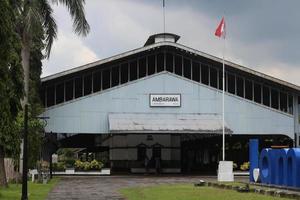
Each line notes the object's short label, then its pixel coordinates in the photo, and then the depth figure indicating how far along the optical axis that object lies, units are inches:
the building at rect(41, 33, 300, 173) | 1791.3
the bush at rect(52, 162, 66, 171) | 1948.8
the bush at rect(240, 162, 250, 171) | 1958.7
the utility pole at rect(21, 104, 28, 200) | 792.9
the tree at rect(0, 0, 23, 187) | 689.0
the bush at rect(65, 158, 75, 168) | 1995.6
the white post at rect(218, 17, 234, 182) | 1293.1
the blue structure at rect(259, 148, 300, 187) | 884.0
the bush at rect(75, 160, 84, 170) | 1924.5
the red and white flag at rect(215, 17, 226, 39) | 1400.1
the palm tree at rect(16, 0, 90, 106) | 1290.6
